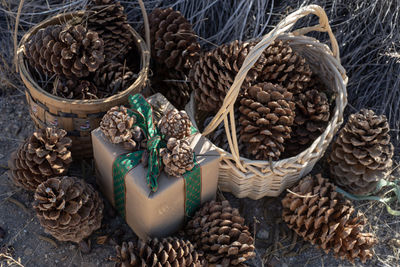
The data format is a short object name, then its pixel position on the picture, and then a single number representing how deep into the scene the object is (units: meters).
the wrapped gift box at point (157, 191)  1.33
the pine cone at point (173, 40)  1.70
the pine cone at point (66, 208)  1.35
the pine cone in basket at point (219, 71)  1.52
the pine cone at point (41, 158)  1.46
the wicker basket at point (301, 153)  1.36
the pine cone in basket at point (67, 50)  1.46
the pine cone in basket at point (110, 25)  1.62
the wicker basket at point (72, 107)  1.47
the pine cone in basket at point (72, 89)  1.52
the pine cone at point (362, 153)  1.58
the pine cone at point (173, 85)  1.79
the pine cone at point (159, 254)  1.28
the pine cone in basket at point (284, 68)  1.61
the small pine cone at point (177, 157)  1.31
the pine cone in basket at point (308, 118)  1.62
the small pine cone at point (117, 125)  1.35
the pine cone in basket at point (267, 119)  1.50
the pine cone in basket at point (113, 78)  1.59
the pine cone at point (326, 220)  1.45
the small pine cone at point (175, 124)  1.39
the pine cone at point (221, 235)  1.38
